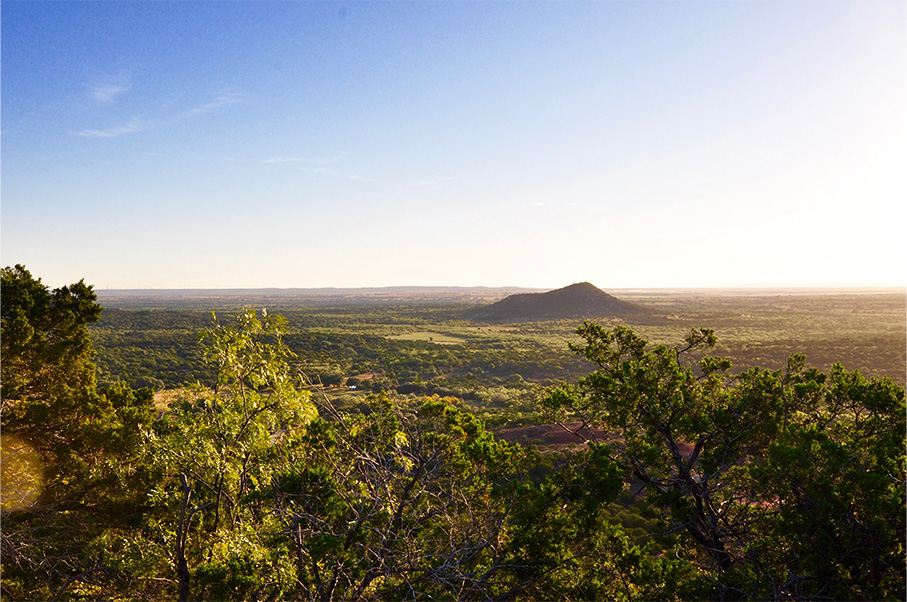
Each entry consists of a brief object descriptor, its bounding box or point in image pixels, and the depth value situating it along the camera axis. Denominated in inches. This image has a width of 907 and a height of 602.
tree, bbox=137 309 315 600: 247.0
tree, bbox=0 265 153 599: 344.5
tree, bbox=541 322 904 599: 255.1
